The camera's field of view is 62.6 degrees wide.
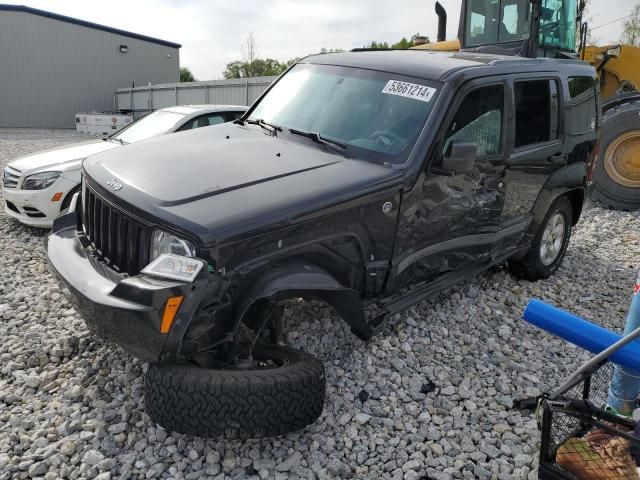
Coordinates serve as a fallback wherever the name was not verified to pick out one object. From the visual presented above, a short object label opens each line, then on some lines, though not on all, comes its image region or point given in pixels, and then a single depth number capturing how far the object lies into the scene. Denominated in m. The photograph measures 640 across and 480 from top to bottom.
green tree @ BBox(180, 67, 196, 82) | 40.98
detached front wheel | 2.41
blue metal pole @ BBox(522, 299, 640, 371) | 1.44
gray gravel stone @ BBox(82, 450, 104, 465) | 2.57
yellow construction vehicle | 6.31
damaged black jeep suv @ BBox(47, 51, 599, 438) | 2.45
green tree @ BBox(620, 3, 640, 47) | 29.95
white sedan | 5.82
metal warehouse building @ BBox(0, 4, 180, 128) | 25.11
